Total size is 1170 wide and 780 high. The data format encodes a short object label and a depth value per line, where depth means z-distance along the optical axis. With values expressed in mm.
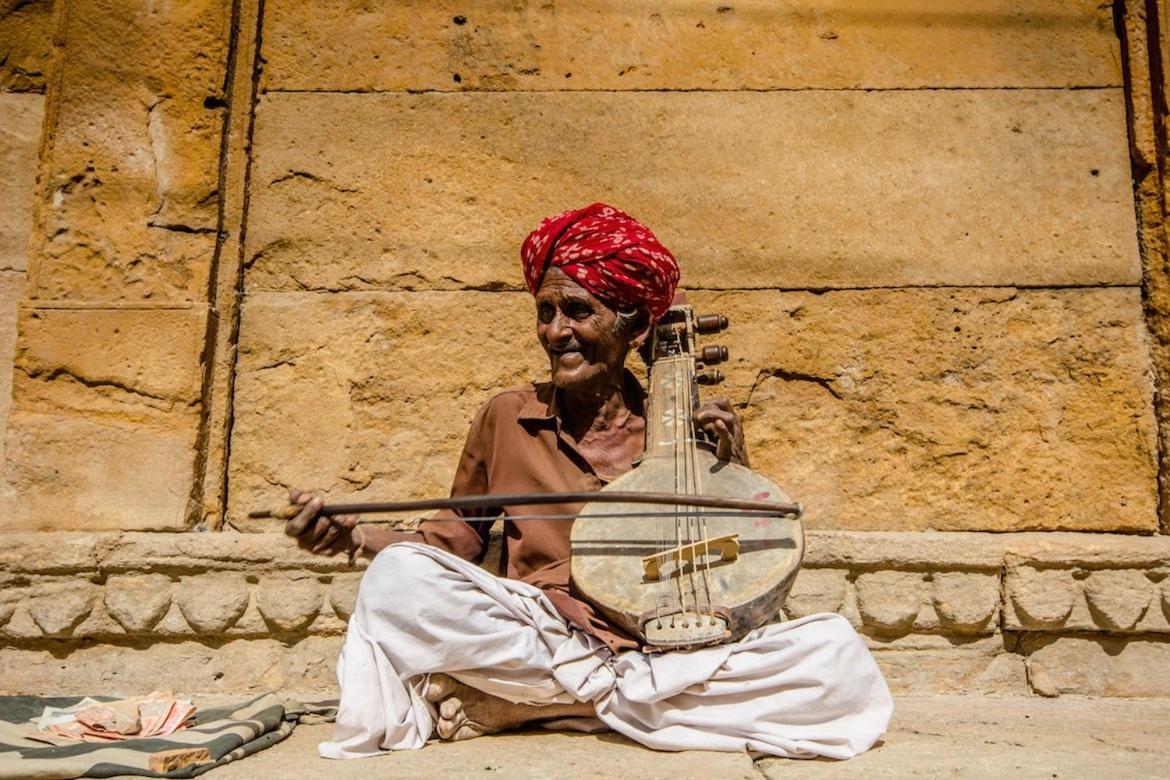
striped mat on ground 2059
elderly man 2369
